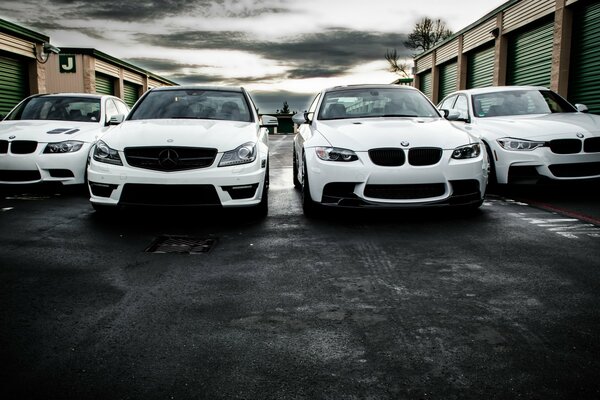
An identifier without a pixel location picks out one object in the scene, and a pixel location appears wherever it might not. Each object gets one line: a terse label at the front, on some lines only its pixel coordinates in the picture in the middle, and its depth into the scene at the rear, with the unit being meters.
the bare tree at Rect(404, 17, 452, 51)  51.00
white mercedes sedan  5.34
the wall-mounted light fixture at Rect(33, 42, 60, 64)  19.50
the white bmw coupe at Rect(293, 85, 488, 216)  5.47
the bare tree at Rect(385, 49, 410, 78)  47.00
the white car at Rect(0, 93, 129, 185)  7.50
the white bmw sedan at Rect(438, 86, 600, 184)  7.04
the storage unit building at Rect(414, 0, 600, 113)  13.69
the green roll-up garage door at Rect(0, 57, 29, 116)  17.66
